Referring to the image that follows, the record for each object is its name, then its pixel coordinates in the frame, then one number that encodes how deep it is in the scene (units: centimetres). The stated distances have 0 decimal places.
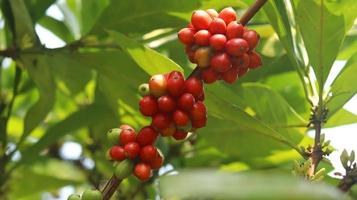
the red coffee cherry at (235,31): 81
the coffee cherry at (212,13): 84
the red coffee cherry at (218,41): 81
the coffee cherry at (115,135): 84
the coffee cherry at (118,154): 82
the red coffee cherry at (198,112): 80
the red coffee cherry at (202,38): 81
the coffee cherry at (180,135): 82
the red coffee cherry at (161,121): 81
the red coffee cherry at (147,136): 82
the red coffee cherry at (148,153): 81
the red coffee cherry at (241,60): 81
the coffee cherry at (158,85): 81
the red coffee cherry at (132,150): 81
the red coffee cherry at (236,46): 80
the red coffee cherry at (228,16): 83
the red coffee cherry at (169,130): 81
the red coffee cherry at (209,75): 81
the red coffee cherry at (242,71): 83
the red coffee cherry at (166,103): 81
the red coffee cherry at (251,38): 81
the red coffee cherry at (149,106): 81
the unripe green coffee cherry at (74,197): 80
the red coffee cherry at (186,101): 80
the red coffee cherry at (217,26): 82
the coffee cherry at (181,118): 80
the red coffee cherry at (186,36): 82
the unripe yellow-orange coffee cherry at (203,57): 81
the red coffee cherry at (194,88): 80
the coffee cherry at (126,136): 82
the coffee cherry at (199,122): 81
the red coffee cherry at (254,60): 83
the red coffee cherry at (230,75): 82
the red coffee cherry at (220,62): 80
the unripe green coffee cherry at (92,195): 79
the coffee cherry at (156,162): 82
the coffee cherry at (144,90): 83
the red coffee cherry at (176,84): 80
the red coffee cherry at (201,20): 83
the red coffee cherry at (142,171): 80
